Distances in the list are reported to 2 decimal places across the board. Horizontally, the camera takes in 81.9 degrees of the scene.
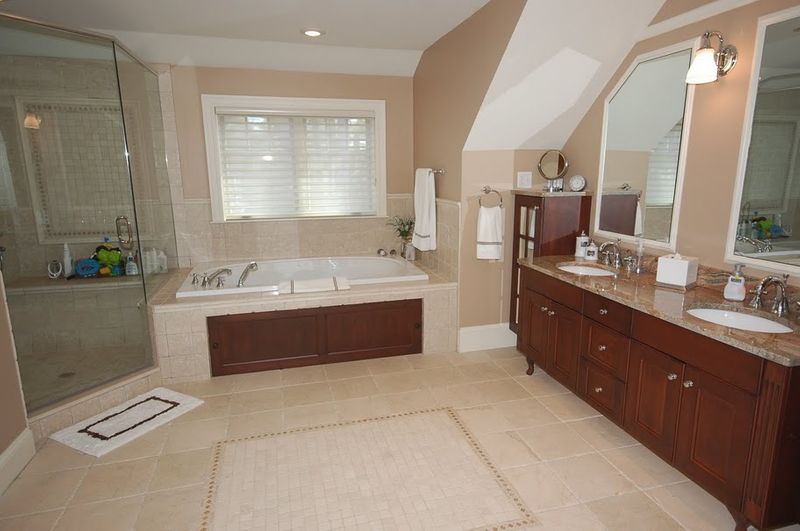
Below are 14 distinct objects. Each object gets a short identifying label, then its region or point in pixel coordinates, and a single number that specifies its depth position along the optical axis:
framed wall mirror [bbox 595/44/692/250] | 2.69
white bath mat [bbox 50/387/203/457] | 2.58
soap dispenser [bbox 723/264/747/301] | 2.23
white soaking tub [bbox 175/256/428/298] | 4.22
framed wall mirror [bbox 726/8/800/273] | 2.10
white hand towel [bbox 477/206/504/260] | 3.52
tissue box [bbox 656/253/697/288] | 2.46
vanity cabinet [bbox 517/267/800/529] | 1.69
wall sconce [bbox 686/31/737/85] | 2.26
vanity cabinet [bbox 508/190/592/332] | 3.36
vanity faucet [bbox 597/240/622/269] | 3.05
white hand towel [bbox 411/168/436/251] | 4.00
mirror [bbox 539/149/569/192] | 3.59
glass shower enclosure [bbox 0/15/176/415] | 2.95
